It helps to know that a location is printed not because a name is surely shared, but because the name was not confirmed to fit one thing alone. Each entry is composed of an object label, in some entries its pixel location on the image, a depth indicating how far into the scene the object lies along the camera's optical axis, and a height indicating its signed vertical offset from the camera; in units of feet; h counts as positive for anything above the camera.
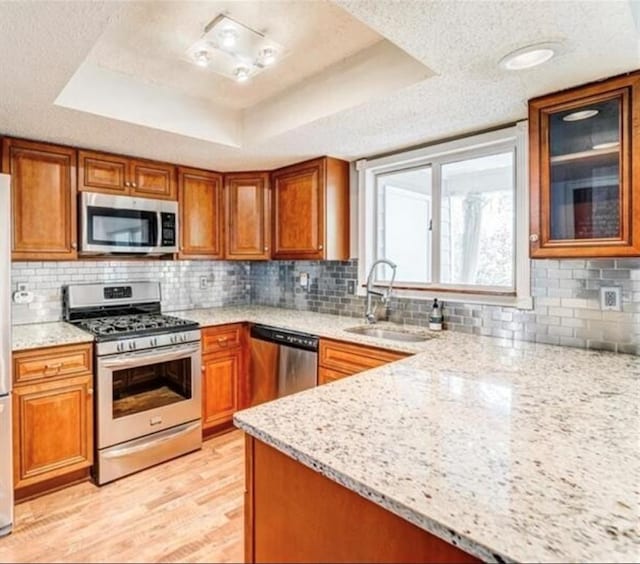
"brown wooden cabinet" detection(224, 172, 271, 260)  11.62 +1.81
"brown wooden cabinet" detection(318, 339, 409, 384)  7.58 -1.60
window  7.93 +1.32
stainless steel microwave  8.98 +1.27
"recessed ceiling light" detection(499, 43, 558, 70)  4.82 +2.73
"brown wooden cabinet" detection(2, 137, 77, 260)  8.23 +1.69
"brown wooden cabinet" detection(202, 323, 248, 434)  9.82 -2.42
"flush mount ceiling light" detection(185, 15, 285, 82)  5.65 +3.47
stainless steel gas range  8.04 -2.23
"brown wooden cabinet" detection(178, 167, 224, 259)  10.79 +1.77
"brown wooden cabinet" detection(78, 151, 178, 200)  9.10 +2.45
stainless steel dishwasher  8.99 -1.99
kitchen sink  8.63 -1.25
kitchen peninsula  2.32 -1.38
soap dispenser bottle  8.71 -0.87
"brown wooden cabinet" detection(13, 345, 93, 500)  7.22 -2.64
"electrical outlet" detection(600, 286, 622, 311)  6.50 -0.35
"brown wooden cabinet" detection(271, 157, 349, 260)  10.20 +1.79
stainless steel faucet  9.63 -0.37
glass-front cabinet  5.43 +1.53
